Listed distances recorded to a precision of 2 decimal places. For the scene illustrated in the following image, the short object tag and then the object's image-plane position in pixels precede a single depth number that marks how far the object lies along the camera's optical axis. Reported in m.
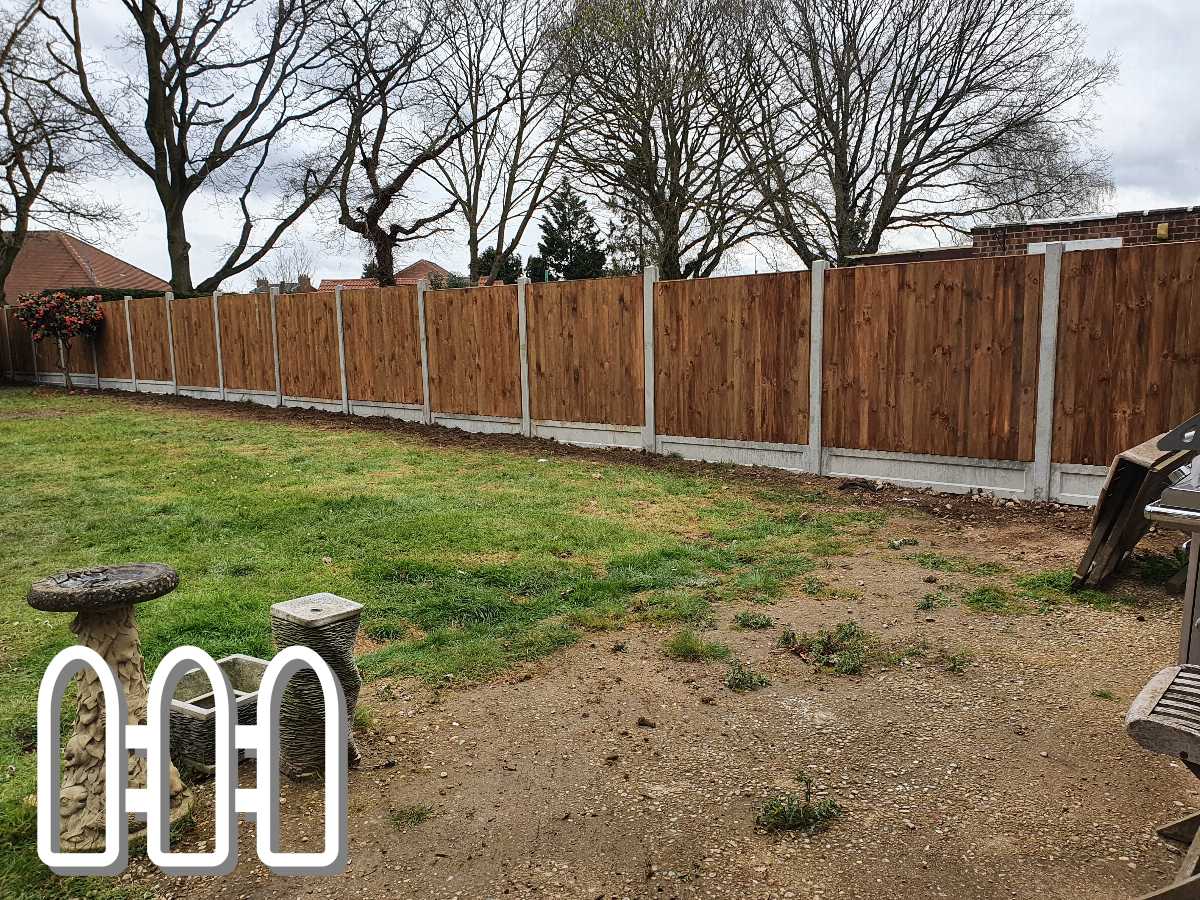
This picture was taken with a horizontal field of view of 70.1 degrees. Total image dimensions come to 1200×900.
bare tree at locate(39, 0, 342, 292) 23.00
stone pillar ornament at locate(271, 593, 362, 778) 3.12
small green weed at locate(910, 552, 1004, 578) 5.47
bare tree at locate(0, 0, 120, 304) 22.16
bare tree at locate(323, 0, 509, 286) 24.30
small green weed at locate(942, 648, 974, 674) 3.99
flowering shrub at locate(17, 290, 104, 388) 18.83
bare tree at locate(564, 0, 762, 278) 19.64
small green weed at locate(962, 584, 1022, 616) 4.76
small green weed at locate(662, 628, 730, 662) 4.20
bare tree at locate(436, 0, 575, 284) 22.53
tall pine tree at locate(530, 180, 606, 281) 36.88
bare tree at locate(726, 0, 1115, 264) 20.98
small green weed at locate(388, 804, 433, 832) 2.87
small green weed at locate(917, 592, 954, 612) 4.82
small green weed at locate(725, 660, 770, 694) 3.84
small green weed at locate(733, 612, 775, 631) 4.58
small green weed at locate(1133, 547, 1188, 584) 5.16
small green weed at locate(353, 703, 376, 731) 3.52
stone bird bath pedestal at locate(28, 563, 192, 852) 2.72
